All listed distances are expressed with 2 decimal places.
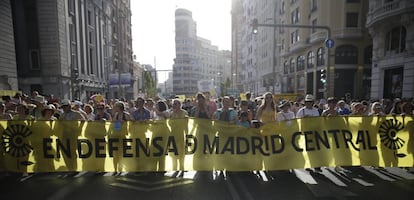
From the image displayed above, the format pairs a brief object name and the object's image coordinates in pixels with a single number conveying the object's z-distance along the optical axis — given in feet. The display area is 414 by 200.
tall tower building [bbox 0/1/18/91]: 60.96
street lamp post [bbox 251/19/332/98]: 41.27
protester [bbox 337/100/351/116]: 24.56
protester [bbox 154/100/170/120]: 23.22
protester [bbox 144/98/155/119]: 25.13
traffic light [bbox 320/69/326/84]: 47.60
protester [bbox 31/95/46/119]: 23.54
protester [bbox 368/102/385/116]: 22.27
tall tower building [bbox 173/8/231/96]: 425.69
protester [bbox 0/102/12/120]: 21.02
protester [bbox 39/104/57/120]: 19.66
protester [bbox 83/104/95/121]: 24.20
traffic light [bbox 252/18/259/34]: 42.01
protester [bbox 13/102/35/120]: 20.70
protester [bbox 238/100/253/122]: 19.97
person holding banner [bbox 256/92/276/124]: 20.92
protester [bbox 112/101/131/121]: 20.42
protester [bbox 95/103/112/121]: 22.30
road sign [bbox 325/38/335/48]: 40.75
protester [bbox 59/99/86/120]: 20.45
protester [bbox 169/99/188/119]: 21.17
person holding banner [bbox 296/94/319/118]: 20.80
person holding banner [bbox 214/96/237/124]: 20.62
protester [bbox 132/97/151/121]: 21.60
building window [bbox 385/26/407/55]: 65.36
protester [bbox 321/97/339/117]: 21.07
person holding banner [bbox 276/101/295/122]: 20.33
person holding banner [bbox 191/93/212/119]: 20.83
